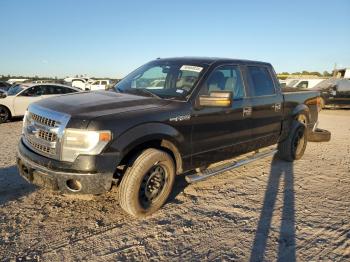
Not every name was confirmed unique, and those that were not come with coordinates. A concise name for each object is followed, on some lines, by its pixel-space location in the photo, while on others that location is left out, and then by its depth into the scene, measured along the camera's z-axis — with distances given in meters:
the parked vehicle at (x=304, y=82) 21.45
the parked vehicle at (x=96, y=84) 32.72
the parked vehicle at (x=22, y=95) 11.93
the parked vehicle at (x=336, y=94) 19.02
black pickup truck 3.52
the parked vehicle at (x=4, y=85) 25.73
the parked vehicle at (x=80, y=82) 34.28
